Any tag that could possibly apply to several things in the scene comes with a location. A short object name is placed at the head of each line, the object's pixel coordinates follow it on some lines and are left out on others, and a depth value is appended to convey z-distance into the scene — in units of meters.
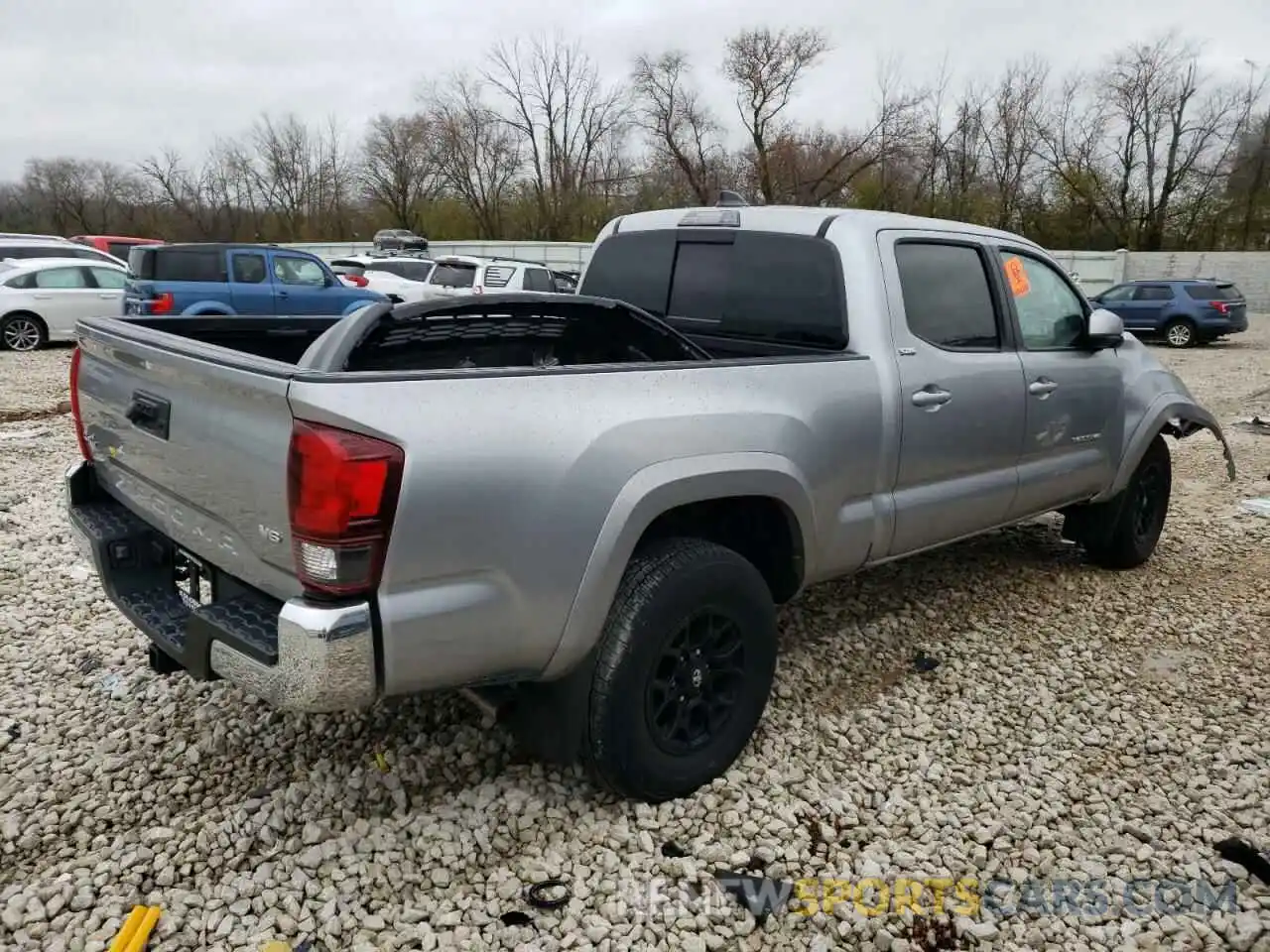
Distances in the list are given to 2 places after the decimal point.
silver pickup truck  2.19
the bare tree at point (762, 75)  40.06
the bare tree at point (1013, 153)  40.97
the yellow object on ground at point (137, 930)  2.34
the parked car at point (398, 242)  36.56
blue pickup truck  13.32
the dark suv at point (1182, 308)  19.73
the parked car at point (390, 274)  19.06
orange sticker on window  4.31
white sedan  14.25
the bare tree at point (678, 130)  42.59
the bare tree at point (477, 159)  50.25
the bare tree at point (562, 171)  48.03
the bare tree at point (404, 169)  51.41
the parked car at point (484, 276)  17.56
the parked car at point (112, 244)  24.81
